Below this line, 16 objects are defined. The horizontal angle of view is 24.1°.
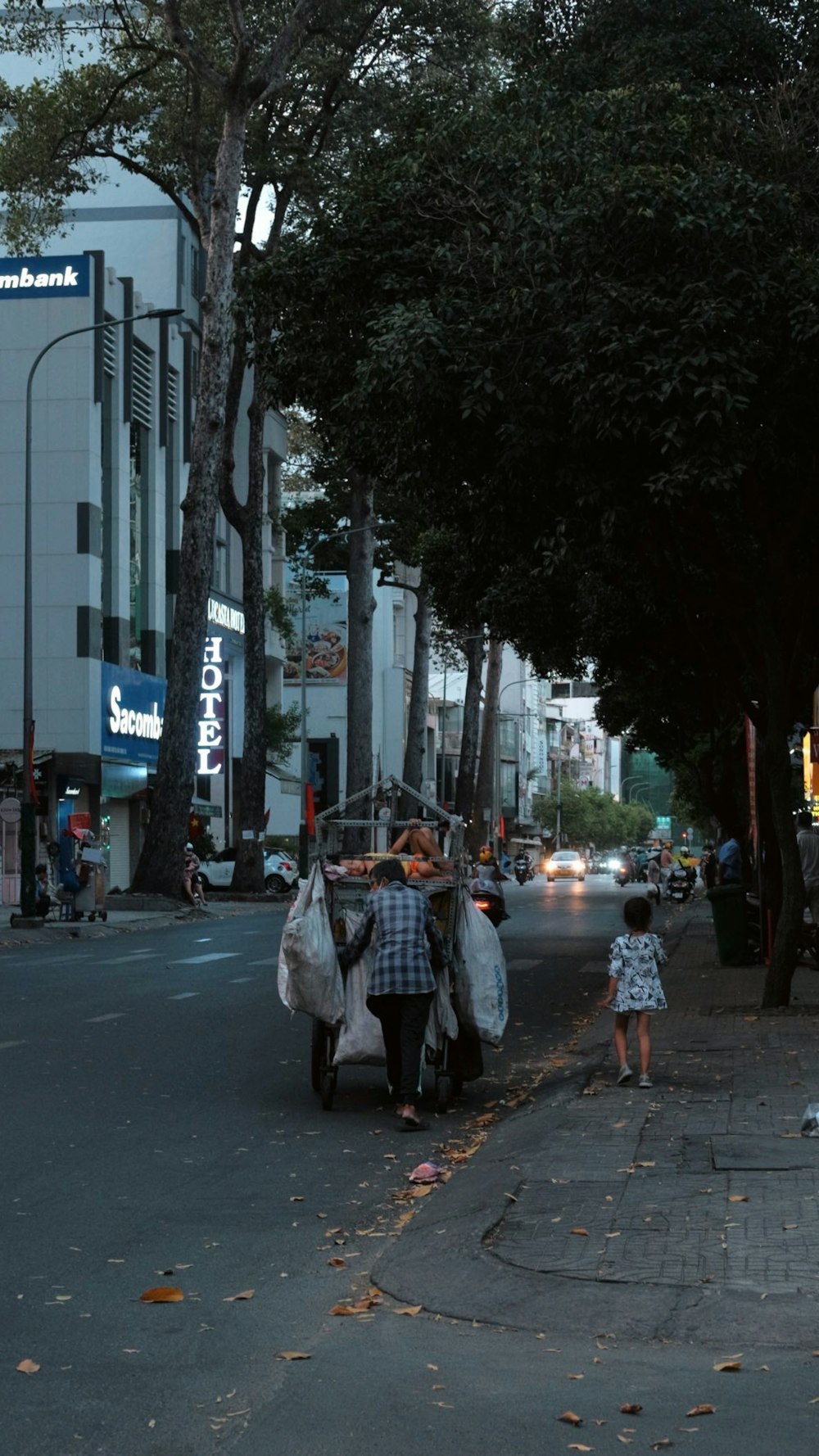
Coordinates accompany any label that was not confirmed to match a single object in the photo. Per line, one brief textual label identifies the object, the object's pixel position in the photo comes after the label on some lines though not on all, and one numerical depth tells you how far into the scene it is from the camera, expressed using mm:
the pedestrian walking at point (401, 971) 11234
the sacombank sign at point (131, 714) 52062
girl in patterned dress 12148
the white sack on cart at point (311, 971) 11508
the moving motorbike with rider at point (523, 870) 87362
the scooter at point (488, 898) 28161
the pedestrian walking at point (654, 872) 57406
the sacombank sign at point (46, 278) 51688
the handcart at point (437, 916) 11961
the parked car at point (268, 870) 55844
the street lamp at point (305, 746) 53719
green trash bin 23797
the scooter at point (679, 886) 56688
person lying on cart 12430
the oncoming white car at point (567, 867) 94500
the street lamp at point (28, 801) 34688
